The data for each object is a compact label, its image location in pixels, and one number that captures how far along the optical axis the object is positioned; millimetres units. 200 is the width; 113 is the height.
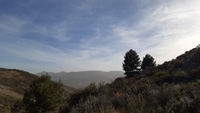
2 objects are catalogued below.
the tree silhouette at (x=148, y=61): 39688
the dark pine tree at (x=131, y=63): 40281
